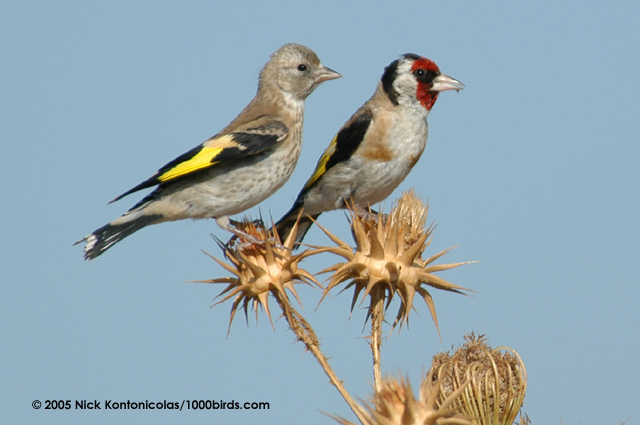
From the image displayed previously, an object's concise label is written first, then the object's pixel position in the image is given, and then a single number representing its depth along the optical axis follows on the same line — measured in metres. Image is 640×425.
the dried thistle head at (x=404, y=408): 7.55
